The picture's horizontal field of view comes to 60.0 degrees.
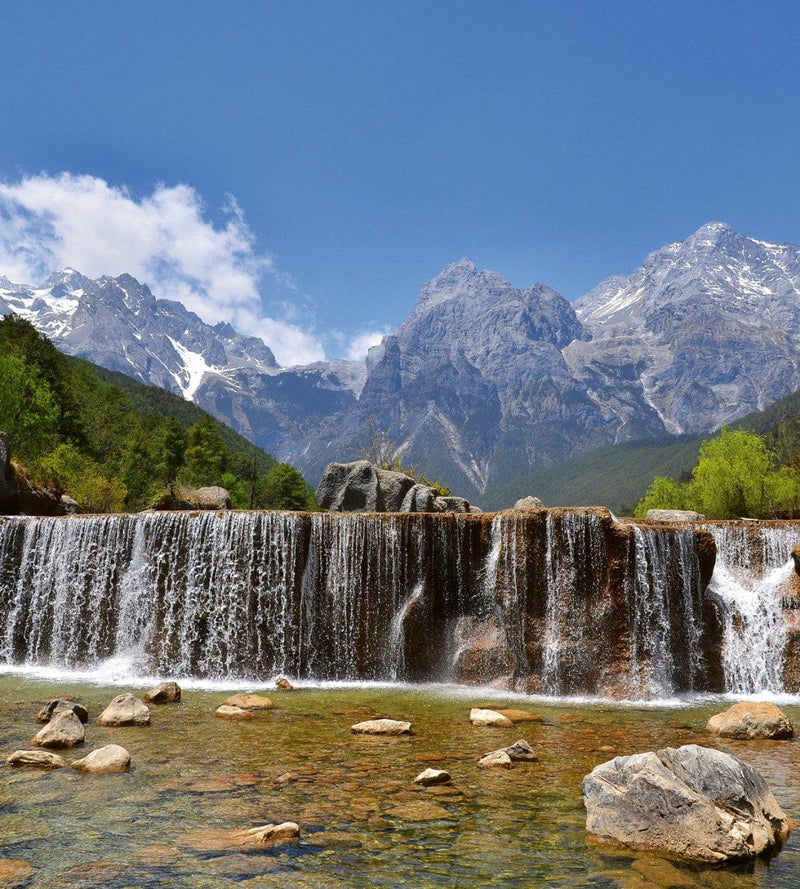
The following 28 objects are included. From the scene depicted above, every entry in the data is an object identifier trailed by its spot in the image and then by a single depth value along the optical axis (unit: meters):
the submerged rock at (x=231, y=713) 13.85
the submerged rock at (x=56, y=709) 12.53
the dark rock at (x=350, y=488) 32.91
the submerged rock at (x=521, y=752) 10.62
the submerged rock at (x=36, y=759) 9.84
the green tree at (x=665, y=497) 69.94
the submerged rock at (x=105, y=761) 9.69
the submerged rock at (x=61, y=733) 10.91
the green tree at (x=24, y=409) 44.00
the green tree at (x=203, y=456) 75.28
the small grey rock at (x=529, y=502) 27.55
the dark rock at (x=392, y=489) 33.31
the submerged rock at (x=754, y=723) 12.70
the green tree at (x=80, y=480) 43.06
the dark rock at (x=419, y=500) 32.04
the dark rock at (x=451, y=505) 32.74
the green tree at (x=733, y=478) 57.28
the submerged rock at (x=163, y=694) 15.33
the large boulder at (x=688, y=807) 6.99
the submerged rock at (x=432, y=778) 9.28
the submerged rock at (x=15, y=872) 6.13
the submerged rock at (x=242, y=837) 7.06
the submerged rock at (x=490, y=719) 13.48
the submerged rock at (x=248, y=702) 14.88
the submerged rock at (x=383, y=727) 12.50
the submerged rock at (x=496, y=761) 10.27
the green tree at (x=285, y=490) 90.69
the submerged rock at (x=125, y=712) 12.77
